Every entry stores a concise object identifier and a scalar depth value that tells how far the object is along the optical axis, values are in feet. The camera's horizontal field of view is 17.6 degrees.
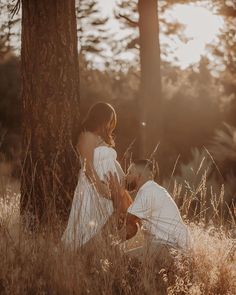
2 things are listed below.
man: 20.39
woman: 22.31
